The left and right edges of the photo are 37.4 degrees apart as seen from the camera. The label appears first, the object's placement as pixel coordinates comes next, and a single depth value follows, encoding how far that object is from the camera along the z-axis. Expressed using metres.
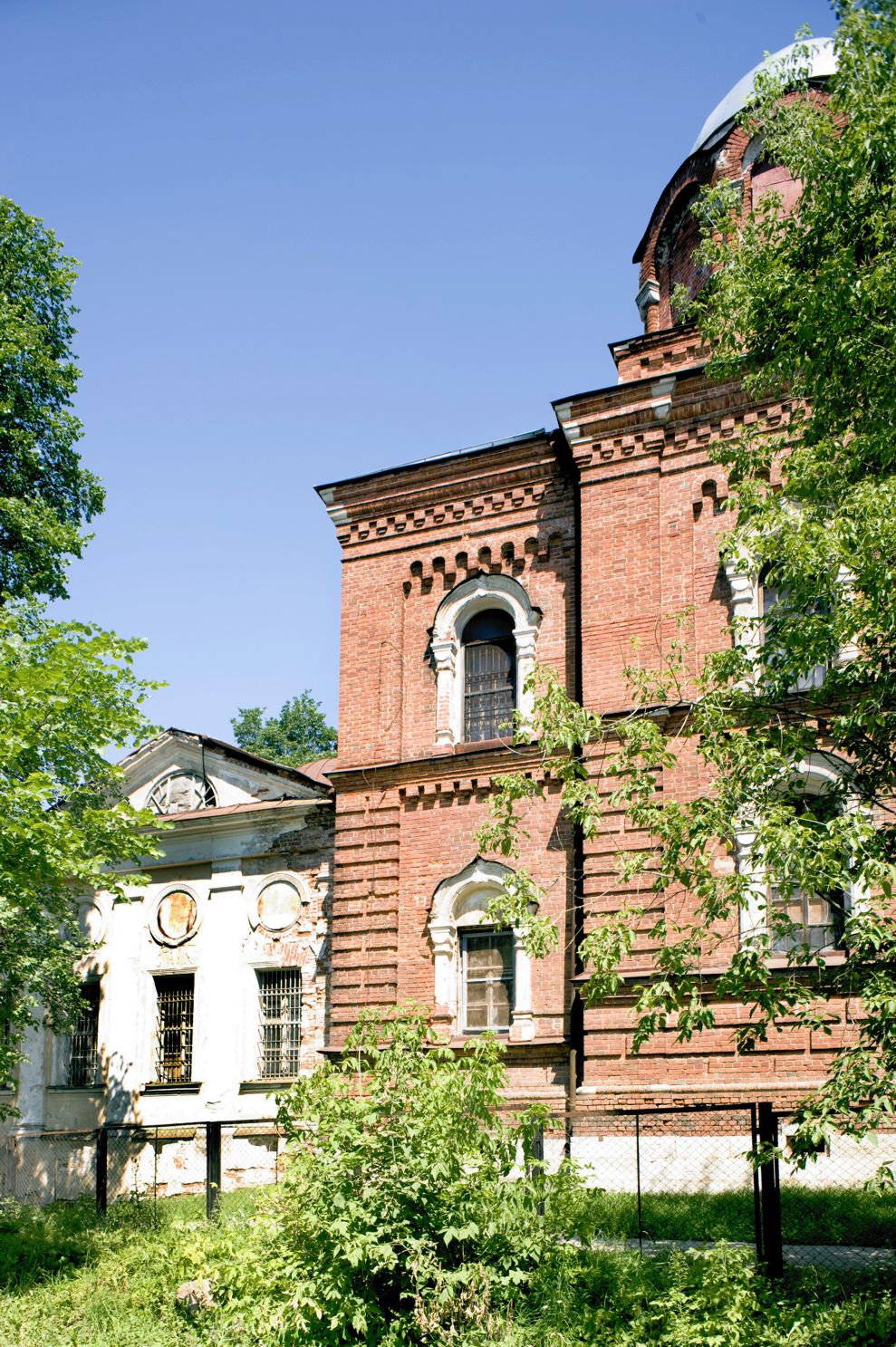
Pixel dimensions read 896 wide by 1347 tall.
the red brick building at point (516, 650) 15.04
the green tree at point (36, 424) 18.20
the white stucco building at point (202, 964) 18.20
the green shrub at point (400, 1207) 8.66
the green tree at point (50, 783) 12.96
